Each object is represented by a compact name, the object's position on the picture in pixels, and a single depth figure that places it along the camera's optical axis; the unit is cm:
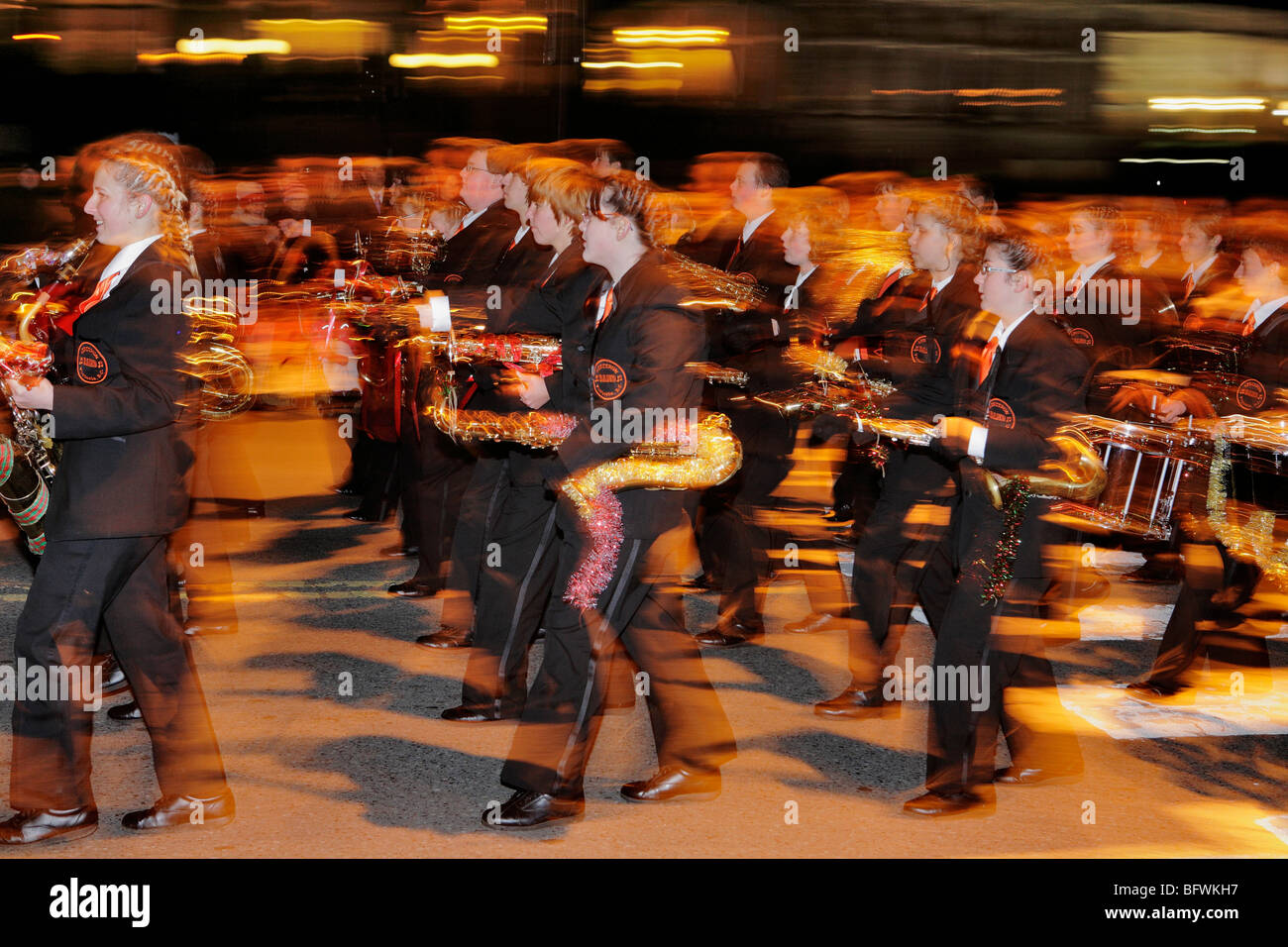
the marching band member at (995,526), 390
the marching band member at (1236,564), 513
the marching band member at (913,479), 483
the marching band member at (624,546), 375
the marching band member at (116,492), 350
